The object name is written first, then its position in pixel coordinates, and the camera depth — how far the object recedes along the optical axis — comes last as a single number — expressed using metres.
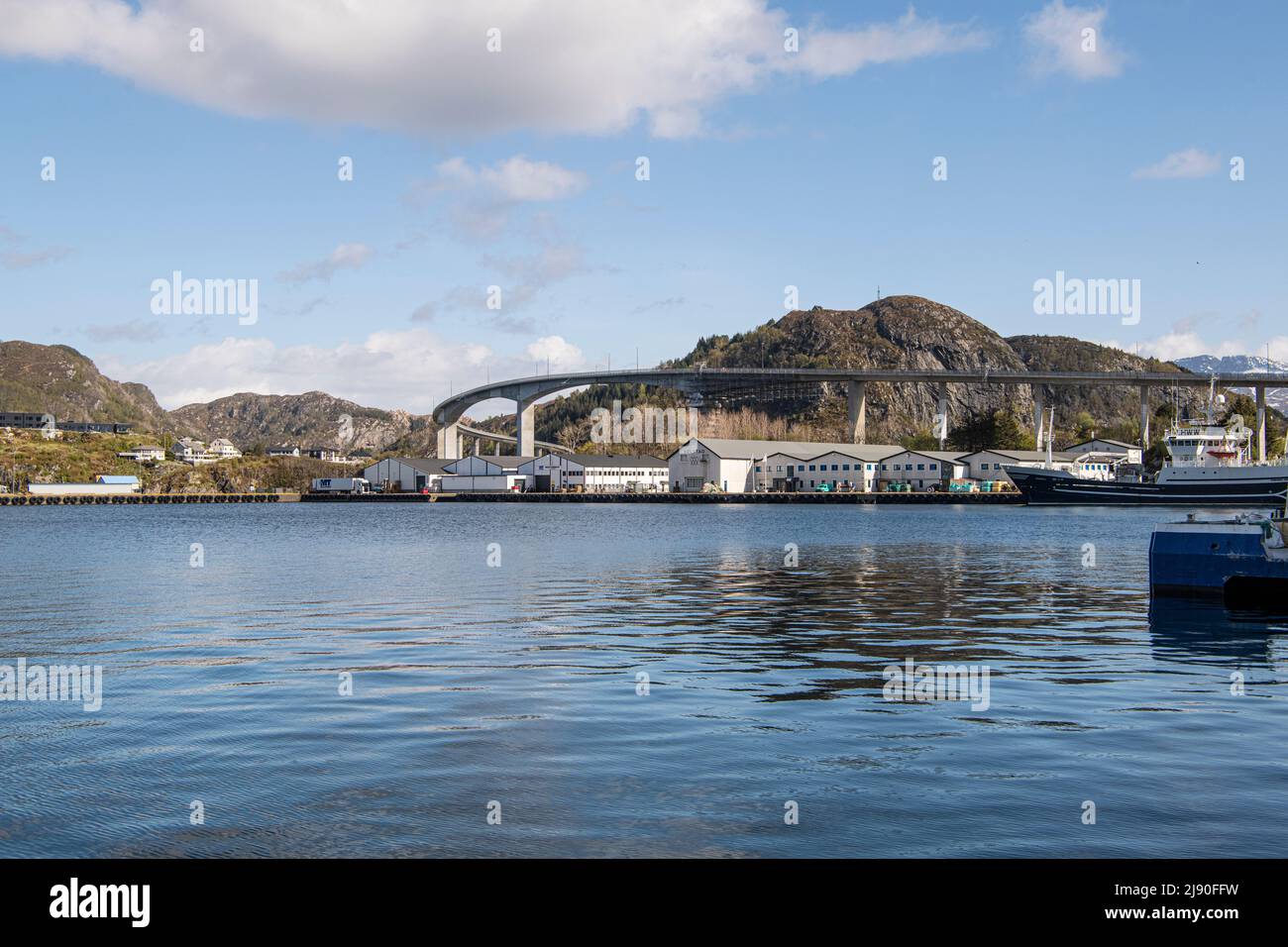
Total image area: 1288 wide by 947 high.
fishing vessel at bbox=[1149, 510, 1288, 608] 28.02
